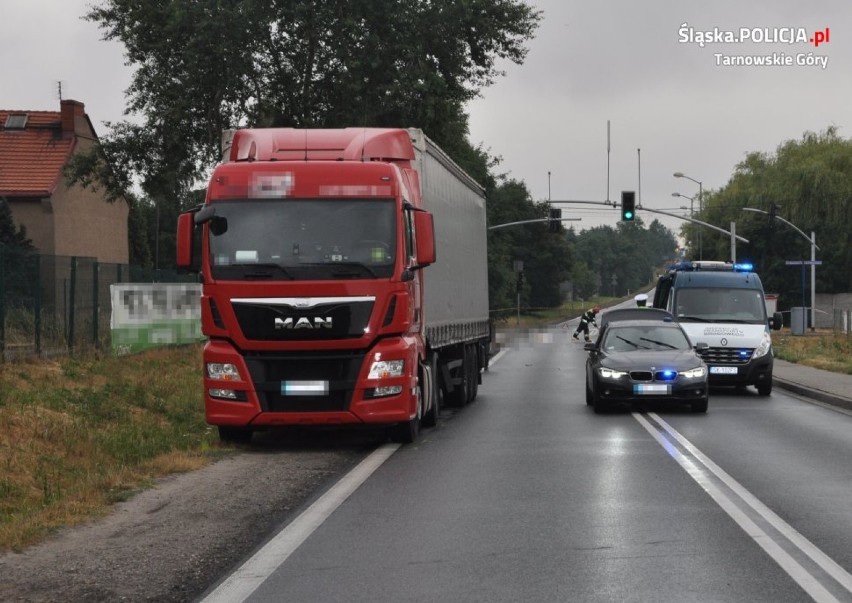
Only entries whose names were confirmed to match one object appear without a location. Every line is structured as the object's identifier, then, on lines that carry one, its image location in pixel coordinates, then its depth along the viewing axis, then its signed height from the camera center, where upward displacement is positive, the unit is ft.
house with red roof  178.91 +16.54
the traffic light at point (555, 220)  190.82 +11.68
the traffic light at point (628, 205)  158.10 +11.44
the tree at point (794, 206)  251.39 +18.64
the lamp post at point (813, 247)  216.33 +8.48
